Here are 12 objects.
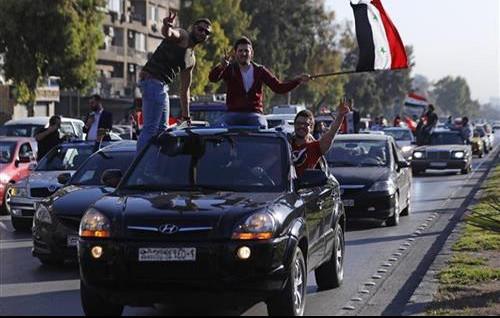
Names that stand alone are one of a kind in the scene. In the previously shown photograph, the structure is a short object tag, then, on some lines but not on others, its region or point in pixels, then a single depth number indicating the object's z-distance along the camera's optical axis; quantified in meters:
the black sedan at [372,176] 17.06
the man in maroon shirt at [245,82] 11.52
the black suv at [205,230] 7.76
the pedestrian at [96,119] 18.05
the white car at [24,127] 28.42
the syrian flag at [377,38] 14.05
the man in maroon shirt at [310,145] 10.59
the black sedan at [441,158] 33.84
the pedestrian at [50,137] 19.48
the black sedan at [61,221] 11.88
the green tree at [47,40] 43.00
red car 20.23
